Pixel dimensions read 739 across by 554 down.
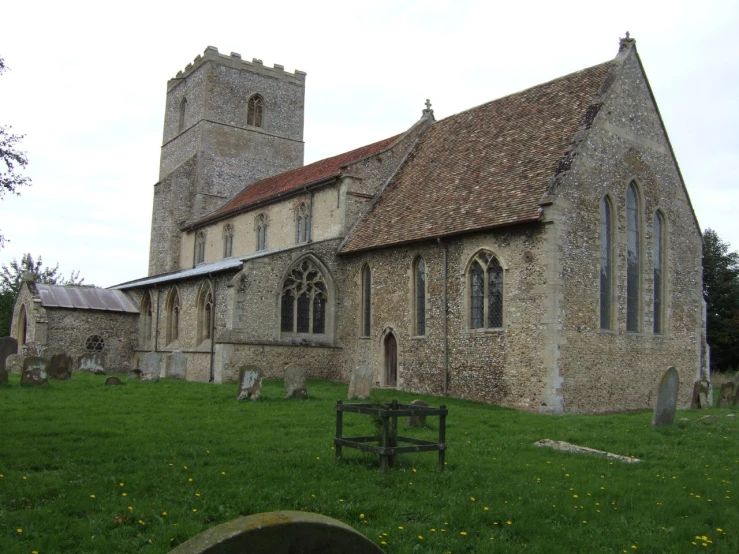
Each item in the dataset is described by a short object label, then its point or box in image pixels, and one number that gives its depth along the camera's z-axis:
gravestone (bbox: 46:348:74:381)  22.34
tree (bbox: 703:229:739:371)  39.69
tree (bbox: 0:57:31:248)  13.19
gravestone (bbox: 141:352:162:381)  24.00
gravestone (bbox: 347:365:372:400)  18.59
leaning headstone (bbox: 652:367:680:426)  14.64
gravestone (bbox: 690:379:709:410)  21.30
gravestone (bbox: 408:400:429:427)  13.50
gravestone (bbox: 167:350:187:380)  26.02
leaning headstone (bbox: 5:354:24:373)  27.14
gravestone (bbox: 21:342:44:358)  28.25
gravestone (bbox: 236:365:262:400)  17.58
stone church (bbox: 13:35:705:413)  19.77
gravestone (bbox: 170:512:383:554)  3.32
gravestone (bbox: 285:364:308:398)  17.98
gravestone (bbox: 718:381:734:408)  22.06
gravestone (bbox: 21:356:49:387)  19.34
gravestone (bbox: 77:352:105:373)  27.91
